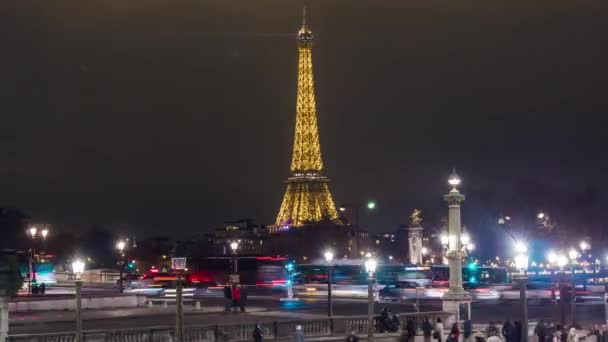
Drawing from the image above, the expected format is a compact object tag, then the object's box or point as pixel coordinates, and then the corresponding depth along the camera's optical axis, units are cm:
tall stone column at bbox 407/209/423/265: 14888
